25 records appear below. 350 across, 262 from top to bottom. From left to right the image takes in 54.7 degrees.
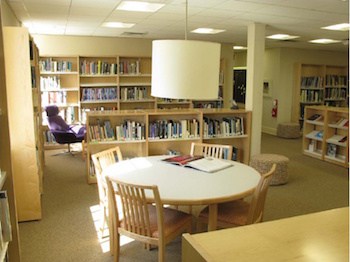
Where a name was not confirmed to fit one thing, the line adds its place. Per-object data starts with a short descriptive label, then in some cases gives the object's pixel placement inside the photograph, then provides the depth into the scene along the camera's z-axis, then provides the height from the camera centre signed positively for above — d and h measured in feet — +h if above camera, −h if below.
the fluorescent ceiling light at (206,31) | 20.83 +3.52
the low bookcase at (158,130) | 15.49 -2.04
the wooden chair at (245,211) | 8.48 -3.38
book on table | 10.19 -2.38
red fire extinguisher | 30.07 -1.82
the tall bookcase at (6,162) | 7.43 -1.73
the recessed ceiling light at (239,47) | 30.01 +3.65
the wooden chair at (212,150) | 12.30 -2.39
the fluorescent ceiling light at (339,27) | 18.71 +3.46
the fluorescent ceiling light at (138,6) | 14.17 +3.44
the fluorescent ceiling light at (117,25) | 19.03 +3.52
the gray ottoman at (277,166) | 15.84 -3.68
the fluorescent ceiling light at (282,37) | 22.80 +3.51
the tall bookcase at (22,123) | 10.80 -1.25
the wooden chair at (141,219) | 7.75 -3.28
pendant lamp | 8.14 +0.46
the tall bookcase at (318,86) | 30.35 +0.14
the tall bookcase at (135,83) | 24.63 +0.23
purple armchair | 20.34 -2.72
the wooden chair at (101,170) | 9.75 -2.58
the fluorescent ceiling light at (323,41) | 25.00 +3.51
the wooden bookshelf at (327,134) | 19.72 -2.84
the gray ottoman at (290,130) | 28.34 -3.54
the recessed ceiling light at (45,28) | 19.34 +3.46
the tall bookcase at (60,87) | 22.89 -0.10
